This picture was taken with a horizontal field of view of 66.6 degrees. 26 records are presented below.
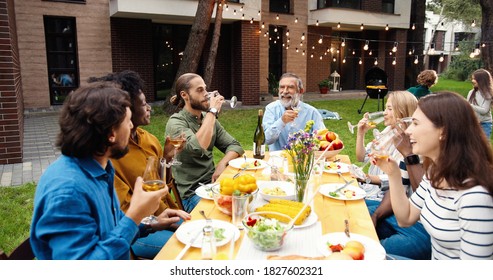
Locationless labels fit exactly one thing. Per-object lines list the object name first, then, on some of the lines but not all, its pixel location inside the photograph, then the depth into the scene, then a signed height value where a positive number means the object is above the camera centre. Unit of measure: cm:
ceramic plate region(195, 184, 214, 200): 239 -76
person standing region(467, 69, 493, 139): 616 -36
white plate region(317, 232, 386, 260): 166 -77
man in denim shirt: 136 -43
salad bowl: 166 -70
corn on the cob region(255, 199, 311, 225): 193 -71
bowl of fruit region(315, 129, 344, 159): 336 -61
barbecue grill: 1464 -10
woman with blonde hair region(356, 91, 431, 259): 235 -93
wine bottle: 359 -68
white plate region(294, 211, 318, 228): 194 -77
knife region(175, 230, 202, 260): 163 -76
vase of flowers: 211 -45
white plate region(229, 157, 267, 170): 319 -76
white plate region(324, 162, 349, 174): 313 -78
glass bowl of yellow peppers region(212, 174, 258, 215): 204 -61
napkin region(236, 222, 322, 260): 168 -79
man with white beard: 395 -45
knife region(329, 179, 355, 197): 249 -76
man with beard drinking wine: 328 -52
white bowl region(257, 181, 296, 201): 228 -73
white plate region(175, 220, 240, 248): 176 -77
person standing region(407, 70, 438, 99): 770 -15
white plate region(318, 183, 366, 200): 242 -77
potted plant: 1707 -49
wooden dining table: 171 -79
